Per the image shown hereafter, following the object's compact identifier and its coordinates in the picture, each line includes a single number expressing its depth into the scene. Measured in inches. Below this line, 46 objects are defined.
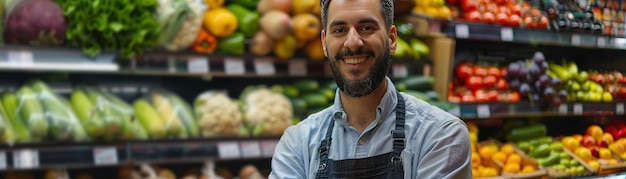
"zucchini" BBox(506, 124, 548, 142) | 168.4
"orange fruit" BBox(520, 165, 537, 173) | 153.4
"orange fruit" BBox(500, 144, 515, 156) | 157.8
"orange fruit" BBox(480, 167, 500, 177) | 147.7
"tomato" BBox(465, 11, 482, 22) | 156.5
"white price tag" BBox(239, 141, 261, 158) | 123.1
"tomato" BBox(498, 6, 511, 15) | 163.4
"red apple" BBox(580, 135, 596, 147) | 170.9
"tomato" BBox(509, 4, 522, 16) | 166.4
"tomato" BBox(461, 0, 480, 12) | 162.4
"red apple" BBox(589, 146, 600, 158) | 168.6
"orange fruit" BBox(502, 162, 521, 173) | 152.0
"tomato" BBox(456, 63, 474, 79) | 163.0
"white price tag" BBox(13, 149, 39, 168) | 103.7
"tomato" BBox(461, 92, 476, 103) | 153.8
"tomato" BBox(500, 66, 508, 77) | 167.5
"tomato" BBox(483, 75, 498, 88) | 162.4
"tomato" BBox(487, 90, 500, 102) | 157.3
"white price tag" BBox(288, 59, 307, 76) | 133.2
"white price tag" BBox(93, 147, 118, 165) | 109.5
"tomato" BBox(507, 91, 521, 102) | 161.3
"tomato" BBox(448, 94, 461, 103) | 154.2
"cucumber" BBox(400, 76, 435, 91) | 147.7
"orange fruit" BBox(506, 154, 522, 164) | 155.0
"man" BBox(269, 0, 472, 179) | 58.7
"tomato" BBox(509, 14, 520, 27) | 160.1
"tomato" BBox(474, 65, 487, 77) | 162.9
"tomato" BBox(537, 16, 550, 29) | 163.9
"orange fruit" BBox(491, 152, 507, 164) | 153.3
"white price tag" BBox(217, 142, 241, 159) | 120.6
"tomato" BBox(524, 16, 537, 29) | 163.2
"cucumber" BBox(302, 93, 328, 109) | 138.0
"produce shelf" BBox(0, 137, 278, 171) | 104.5
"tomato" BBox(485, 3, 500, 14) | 162.9
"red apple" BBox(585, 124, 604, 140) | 176.1
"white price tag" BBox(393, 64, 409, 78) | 146.4
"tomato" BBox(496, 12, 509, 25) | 158.4
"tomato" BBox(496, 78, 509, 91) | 163.8
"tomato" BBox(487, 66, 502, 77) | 165.6
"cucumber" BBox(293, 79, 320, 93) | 139.7
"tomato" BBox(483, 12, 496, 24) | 157.5
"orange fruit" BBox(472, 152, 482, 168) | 149.0
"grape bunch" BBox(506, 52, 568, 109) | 161.8
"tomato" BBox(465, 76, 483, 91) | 160.2
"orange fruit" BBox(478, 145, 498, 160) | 152.7
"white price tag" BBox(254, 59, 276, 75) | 128.6
